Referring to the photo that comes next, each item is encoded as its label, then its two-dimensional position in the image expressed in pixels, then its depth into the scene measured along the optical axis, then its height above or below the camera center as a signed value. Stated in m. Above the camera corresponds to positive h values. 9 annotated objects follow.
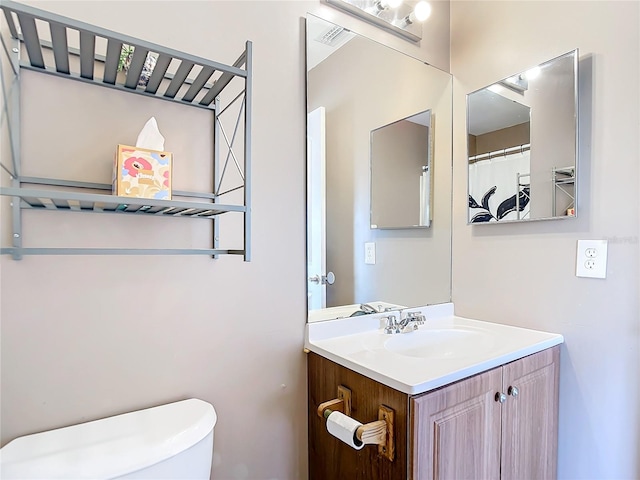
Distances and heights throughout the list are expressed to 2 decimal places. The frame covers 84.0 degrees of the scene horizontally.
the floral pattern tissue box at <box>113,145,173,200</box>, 0.77 +0.14
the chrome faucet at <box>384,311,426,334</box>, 1.31 -0.33
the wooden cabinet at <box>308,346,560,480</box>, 0.88 -0.54
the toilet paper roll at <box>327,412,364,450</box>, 0.88 -0.50
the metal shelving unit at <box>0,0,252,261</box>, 0.69 +0.38
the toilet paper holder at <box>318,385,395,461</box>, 0.87 -0.50
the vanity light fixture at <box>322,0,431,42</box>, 1.34 +0.87
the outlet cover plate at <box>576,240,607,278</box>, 1.15 -0.08
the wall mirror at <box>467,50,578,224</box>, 1.21 +0.33
